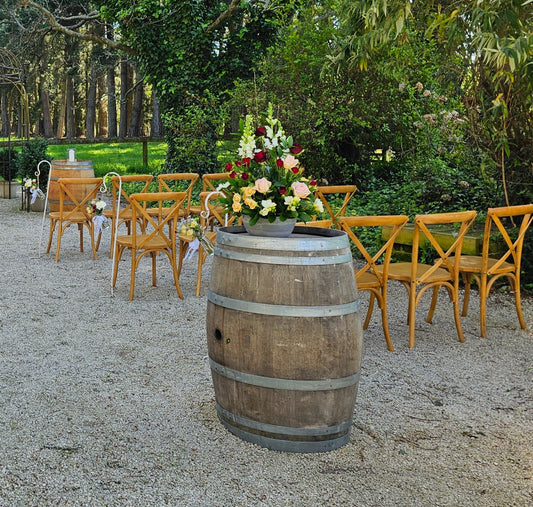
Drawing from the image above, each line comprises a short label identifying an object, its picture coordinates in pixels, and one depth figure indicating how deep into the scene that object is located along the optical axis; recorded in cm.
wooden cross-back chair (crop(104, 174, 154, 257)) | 681
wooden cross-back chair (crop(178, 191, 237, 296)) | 595
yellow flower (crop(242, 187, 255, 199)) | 308
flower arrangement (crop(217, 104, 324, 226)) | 308
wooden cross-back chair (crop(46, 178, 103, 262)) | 720
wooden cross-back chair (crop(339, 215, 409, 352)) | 424
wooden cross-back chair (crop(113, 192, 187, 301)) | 566
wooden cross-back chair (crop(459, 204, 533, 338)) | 474
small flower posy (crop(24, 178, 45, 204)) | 860
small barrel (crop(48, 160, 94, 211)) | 843
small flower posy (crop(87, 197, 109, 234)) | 620
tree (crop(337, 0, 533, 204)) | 504
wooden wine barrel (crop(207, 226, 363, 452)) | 291
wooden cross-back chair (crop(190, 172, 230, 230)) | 788
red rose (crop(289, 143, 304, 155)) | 319
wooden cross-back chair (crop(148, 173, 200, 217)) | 755
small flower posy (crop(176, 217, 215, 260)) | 396
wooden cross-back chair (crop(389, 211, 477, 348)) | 442
